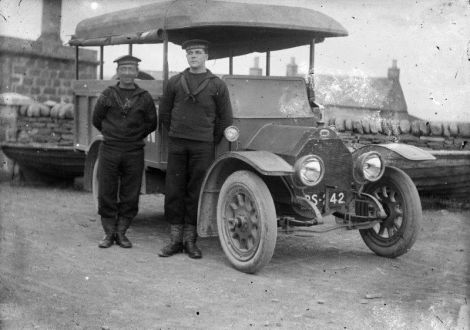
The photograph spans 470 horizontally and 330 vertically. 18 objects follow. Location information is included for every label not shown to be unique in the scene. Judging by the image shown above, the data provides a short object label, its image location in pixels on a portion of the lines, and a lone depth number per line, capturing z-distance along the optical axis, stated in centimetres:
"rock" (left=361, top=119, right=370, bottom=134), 941
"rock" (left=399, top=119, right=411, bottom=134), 927
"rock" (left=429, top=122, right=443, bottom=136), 905
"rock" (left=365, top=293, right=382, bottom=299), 439
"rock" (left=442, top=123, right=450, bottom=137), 902
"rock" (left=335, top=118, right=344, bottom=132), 966
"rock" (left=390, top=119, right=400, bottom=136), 934
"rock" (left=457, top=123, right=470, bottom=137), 887
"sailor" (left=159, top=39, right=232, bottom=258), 542
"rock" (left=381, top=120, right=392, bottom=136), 932
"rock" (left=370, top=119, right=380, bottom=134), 935
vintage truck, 499
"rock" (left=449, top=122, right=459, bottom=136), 895
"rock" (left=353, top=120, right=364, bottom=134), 947
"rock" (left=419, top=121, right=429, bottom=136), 913
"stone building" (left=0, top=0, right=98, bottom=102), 1348
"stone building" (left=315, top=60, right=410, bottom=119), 2285
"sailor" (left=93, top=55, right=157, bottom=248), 580
